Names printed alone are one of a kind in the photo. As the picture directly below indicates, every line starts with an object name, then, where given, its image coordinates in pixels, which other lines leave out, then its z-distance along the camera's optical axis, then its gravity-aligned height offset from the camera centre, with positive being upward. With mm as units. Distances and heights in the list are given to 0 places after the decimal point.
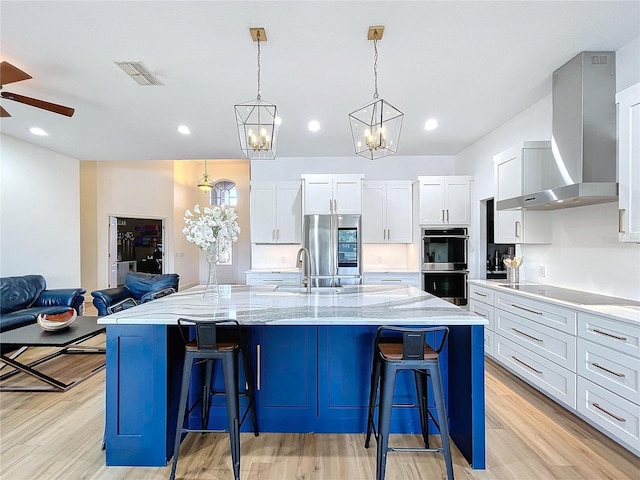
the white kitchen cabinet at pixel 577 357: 1964 -904
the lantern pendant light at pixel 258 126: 2283 +814
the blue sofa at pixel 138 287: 4363 -722
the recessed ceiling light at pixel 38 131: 4410 +1483
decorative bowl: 3131 -831
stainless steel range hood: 2588 +902
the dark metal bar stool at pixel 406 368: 1719 -760
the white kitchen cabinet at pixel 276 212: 5258 +407
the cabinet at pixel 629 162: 2129 +503
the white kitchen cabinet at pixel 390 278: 4883 -632
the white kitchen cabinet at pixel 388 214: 5164 +364
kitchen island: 1926 -841
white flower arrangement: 2351 +51
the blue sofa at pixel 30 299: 3949 -848
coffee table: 2867 -945
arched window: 9789 +1343
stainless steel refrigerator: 4812 -155
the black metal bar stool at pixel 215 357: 1787 -727
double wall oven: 4768 -397
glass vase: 2479 -382
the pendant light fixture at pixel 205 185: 7598 +1234
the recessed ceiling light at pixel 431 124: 3990 +1435
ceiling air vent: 2744 +1464
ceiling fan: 2496 +1227
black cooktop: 2402 -497
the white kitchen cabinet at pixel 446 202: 4852 +519
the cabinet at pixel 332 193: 4957 +672
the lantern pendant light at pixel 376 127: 2262 +806
